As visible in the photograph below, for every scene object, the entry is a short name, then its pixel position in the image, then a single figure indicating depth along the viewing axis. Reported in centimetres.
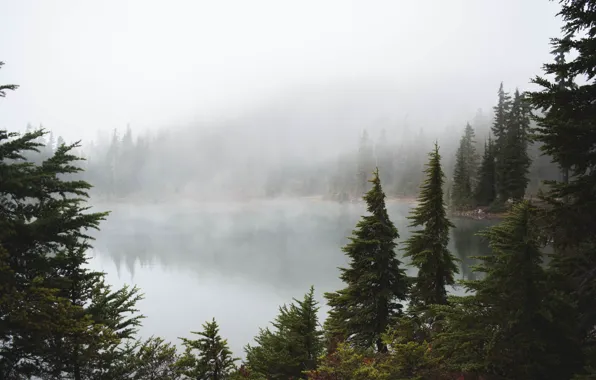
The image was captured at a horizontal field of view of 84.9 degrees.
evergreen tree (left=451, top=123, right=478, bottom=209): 7262
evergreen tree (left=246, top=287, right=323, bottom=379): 1282
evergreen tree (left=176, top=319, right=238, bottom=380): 1254
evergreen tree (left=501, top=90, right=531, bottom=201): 5931
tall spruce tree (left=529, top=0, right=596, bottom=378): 631
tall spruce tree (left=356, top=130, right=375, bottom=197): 14812
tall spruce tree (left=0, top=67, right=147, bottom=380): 785
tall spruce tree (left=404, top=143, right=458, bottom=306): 1609
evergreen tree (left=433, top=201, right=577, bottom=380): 568
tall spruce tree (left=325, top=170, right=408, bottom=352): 1620
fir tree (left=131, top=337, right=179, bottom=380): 1314
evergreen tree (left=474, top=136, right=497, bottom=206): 6781
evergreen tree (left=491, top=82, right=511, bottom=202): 6231
